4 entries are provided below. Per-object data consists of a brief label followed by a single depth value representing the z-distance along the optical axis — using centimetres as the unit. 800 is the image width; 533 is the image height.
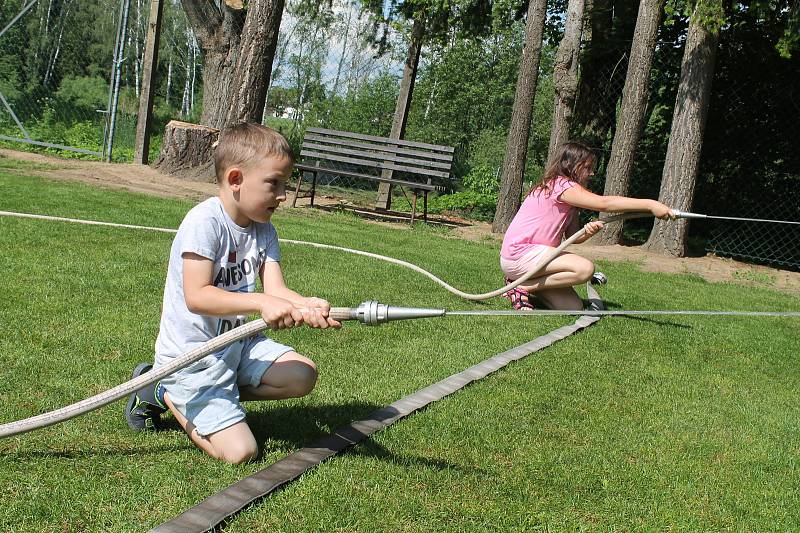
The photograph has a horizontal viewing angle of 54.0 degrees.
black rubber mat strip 235
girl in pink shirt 603
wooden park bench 1231
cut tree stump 1163
